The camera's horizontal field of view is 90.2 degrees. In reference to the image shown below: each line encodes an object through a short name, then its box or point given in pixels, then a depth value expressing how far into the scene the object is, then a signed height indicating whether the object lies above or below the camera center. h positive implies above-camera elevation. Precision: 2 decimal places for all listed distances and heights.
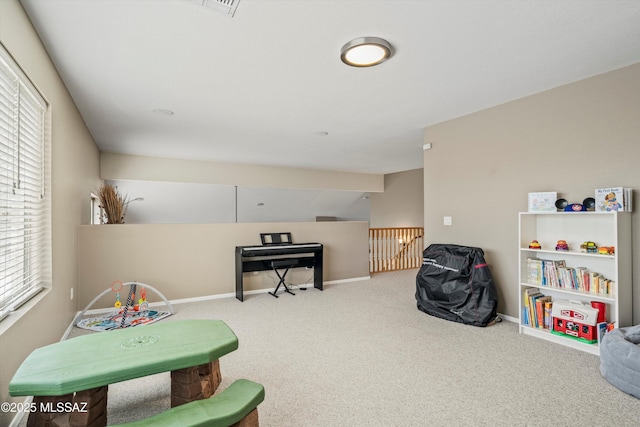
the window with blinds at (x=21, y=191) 1.78 +0.18
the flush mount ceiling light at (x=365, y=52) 2.21 +1.20
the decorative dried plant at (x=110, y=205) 4.26 +0.18
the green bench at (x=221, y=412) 1.39 -0.90
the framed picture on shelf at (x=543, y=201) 3.03 +0.12
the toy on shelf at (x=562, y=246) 2.96 -0.30
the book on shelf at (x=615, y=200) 2.56 +0.11
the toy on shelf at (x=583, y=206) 2.79 +0.06
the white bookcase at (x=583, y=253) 2.55 -0.35
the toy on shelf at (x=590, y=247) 2.75 -0.30
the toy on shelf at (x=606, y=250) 2.63 -0.31
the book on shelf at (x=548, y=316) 3.01 -0.97
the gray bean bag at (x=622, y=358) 2.05 -0.98
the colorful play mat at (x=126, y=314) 3.42 -1.14
